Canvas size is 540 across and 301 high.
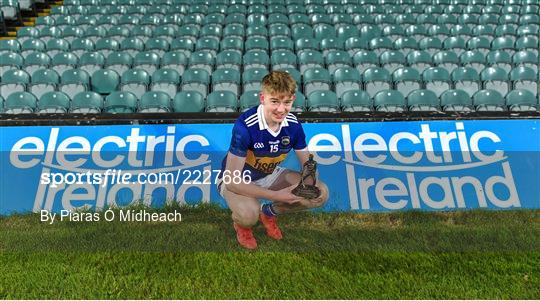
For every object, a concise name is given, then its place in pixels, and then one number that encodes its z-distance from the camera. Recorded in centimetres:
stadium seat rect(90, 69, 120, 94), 928
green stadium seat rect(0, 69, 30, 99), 876
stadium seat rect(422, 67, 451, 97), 909
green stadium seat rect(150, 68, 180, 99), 897
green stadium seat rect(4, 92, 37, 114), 801
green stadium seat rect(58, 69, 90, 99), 884
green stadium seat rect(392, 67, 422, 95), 905
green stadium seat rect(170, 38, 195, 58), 1088
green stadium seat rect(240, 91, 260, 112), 809
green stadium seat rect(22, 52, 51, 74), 970
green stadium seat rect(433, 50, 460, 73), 1001
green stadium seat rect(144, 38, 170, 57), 1076
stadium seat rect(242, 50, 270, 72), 1003
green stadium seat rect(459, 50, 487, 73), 1009
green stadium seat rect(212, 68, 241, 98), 902
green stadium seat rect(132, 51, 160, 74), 989
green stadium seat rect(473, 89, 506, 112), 827
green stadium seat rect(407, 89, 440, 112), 828
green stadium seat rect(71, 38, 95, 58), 1075
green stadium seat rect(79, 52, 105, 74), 979
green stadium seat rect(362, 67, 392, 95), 909
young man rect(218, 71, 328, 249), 405
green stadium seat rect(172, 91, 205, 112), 831
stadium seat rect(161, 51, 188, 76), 985
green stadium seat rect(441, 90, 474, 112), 835
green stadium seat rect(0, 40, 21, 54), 1069
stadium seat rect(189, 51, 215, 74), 989
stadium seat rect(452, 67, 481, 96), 915
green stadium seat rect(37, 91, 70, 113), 802
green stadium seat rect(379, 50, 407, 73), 1012
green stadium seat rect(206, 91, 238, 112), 823
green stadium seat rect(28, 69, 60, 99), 881
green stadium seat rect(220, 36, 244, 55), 1101
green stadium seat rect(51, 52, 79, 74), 973
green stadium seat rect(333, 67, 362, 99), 904
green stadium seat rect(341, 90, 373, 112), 832
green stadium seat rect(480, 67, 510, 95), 914
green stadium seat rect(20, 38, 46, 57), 1077
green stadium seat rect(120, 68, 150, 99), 894
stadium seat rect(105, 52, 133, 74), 984
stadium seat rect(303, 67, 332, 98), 905
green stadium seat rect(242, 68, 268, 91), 902
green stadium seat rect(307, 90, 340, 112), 831
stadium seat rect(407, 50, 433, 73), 997
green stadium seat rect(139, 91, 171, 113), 811
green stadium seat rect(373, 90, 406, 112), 828
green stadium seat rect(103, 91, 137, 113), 814
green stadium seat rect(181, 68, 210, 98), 904
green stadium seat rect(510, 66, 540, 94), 916
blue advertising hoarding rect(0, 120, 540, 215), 545
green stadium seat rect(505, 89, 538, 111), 832
